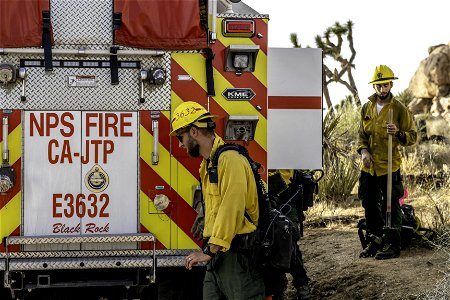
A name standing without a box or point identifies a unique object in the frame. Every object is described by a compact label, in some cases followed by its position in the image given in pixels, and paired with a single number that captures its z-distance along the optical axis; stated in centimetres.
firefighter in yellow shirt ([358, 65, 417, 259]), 906
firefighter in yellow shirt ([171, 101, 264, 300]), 546
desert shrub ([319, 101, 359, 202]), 1484
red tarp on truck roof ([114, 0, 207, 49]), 703
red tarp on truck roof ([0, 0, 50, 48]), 690
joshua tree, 3180
